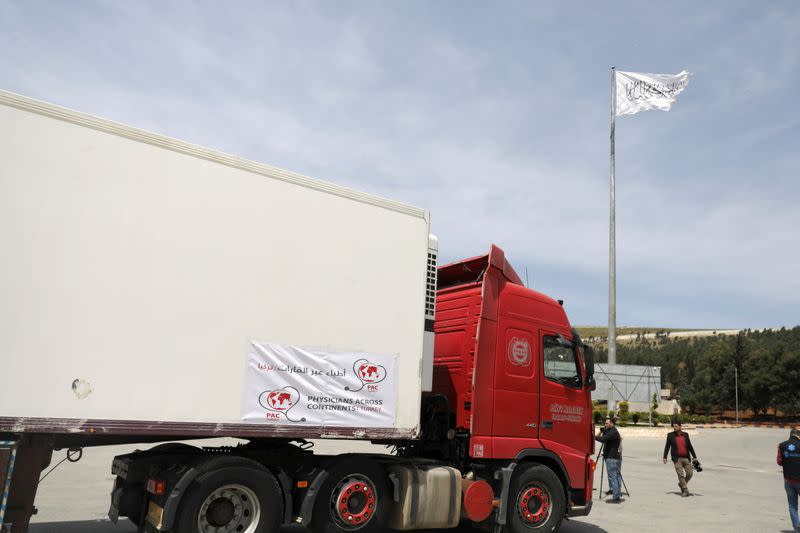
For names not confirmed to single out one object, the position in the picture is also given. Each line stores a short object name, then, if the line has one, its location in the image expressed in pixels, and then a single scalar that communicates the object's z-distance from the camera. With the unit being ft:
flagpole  96.68
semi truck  16.85
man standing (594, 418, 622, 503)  39.65
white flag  97.35
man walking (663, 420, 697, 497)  42.80
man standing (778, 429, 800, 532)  31.44
